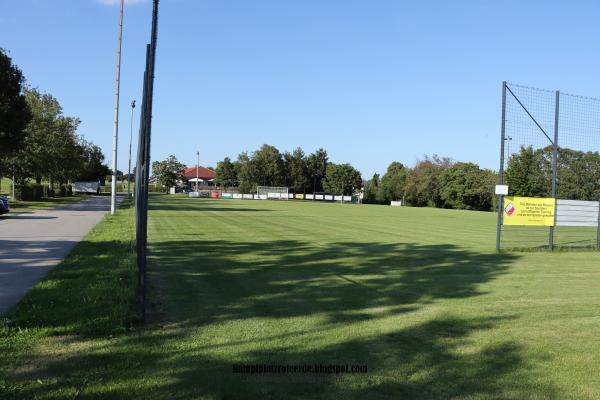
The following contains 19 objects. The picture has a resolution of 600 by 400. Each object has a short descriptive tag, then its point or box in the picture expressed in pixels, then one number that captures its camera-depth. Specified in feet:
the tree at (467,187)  292.40
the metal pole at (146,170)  20.24
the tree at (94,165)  317.09
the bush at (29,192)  160.86
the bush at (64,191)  242.95
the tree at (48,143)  151.64
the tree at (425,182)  341.82
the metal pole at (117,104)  104.13
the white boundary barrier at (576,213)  55.62
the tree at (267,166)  406.62
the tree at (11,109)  100.41
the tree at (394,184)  376.89
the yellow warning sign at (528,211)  52.21
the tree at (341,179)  431.84
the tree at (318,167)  454.40
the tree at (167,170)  412.36
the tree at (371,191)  405.59
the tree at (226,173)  444.14
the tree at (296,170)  430.20
